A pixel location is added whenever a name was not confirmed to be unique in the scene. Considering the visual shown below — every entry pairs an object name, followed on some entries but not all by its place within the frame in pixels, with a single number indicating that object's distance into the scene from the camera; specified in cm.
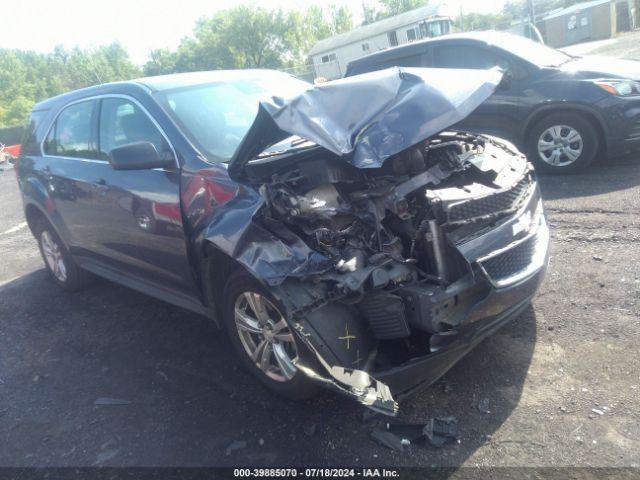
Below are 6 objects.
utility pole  2640
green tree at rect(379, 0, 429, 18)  7088
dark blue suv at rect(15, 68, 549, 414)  260
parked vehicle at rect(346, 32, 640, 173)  600
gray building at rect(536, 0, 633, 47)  3591
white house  4091
